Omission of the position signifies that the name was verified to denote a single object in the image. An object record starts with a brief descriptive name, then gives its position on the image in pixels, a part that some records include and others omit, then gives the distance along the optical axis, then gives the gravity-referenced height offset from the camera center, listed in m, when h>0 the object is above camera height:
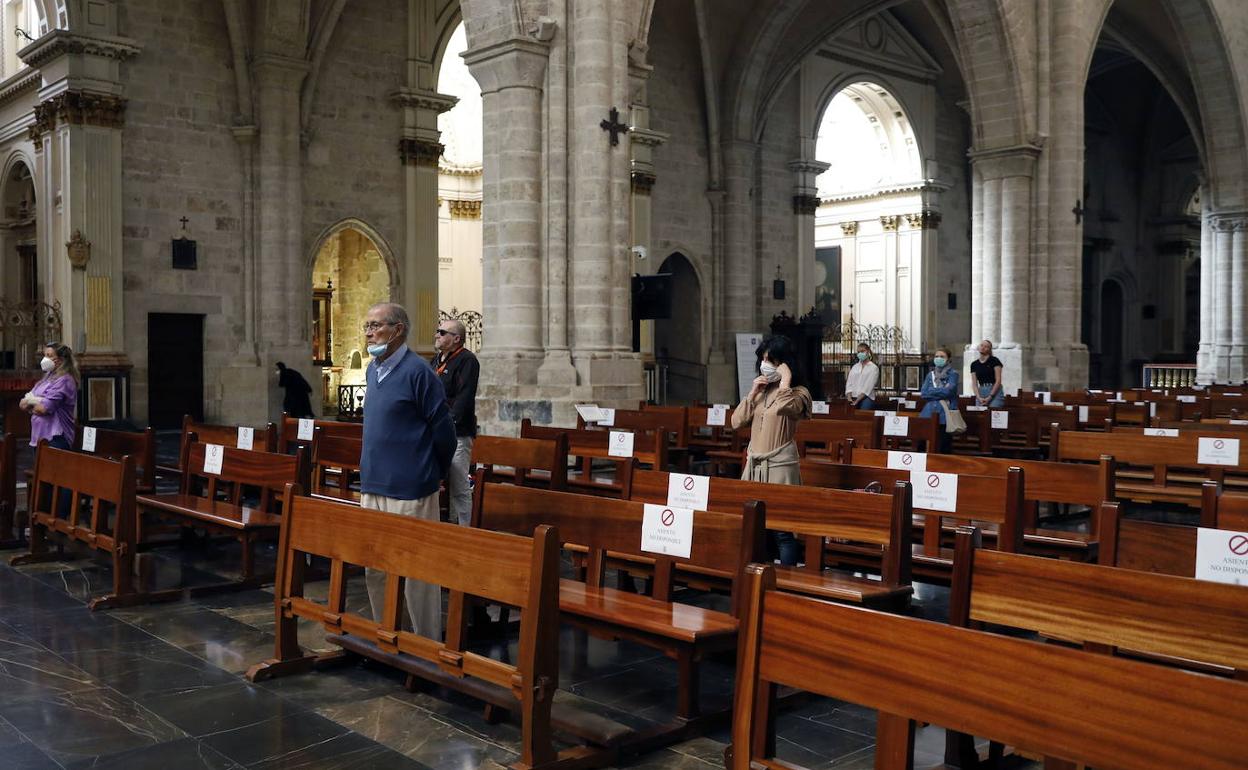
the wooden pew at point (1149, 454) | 8.16 -0.63
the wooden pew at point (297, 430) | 10.29 -0.55
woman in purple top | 9.38 -0.24
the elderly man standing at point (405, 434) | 5.42 -0.30
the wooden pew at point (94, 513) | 6.75 -0.96
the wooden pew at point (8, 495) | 8.83 -1.00
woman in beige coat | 6.96 -0.31
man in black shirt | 8.08 -0.02
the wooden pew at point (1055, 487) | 6.07 -0.68
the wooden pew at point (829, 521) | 4.96 -0.73
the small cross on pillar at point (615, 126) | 13.45 +3.07
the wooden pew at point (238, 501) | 7.20 -0.97
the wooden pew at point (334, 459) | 8.35 -0.66
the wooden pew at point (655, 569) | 4.32 -0.91
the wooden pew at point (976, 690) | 2.29 -0.76
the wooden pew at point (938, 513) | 5.56 -0.73
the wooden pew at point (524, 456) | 7.71 -0.63
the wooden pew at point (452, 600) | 3.93 -0.94
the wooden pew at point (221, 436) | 9.26 -0.57
